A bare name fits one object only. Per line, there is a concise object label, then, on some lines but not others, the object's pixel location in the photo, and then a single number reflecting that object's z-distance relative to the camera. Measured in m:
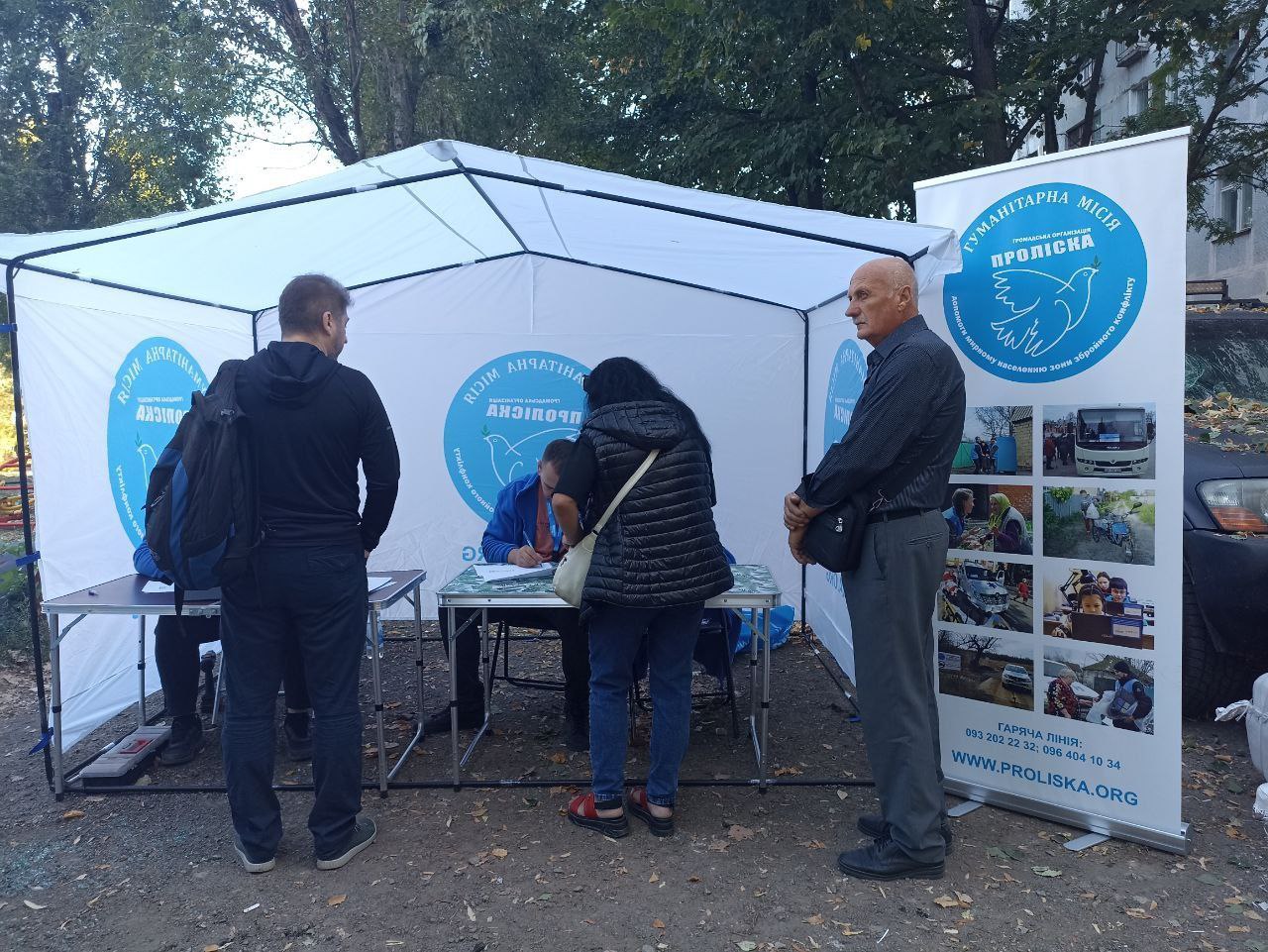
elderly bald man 2.75
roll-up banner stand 3.01
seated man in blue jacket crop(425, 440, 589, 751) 4.20
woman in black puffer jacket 2.98
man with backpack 2.83
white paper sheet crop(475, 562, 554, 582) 3.78
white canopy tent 3.54
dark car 3.65
